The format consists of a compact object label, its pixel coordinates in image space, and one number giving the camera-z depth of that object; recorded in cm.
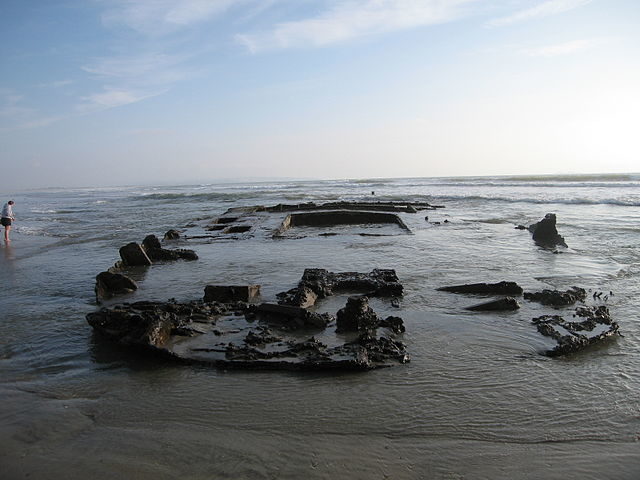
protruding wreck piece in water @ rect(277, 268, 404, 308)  590
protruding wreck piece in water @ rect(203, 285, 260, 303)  599
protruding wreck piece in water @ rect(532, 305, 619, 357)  429
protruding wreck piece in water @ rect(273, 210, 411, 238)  1738
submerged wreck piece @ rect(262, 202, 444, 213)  1989
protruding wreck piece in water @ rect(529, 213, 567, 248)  1060
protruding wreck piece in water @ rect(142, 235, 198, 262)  948
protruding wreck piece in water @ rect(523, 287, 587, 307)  573
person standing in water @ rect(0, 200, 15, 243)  1423
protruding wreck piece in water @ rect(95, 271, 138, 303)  662
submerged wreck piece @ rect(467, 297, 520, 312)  554
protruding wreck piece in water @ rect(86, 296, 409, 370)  402
